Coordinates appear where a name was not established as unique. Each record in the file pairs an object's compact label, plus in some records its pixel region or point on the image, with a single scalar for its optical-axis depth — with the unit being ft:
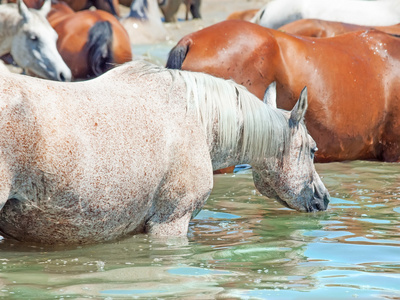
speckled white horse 19.77
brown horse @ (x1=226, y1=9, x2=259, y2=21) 78.47
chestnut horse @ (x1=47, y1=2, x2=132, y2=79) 56.80
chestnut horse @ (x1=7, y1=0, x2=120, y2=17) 87.17
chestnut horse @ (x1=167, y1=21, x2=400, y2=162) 36.91
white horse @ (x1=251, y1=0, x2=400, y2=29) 60.13
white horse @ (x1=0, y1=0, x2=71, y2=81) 53.65
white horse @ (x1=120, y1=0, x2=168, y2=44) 82.45
